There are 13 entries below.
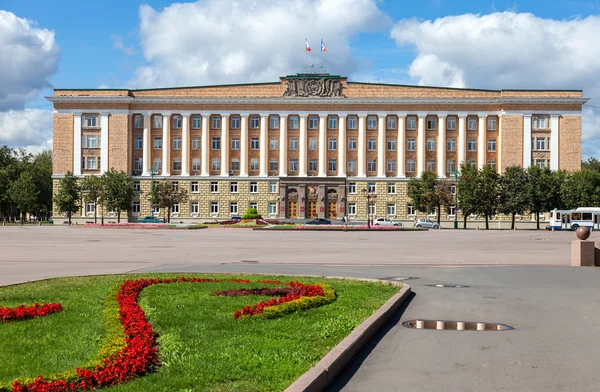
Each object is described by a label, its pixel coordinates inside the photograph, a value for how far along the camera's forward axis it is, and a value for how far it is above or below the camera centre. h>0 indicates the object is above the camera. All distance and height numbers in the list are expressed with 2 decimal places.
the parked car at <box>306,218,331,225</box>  77.96 -3.00
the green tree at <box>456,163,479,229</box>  79.81 +0.99
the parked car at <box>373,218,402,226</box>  80.22 -3.08
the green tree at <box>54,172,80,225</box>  85.19 +0.03
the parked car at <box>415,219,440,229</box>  80.94 -3.27
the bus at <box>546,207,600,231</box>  78.38 -2.35
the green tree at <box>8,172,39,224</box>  99.25 +0.30
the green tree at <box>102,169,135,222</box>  83.50 +0.61
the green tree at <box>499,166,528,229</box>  79.94 +1.04
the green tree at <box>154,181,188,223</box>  83.81 +0.15
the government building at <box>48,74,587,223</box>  91.56 +8.11
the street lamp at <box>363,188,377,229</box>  91.43 +0.14
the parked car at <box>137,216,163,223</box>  83.12 -3.16
